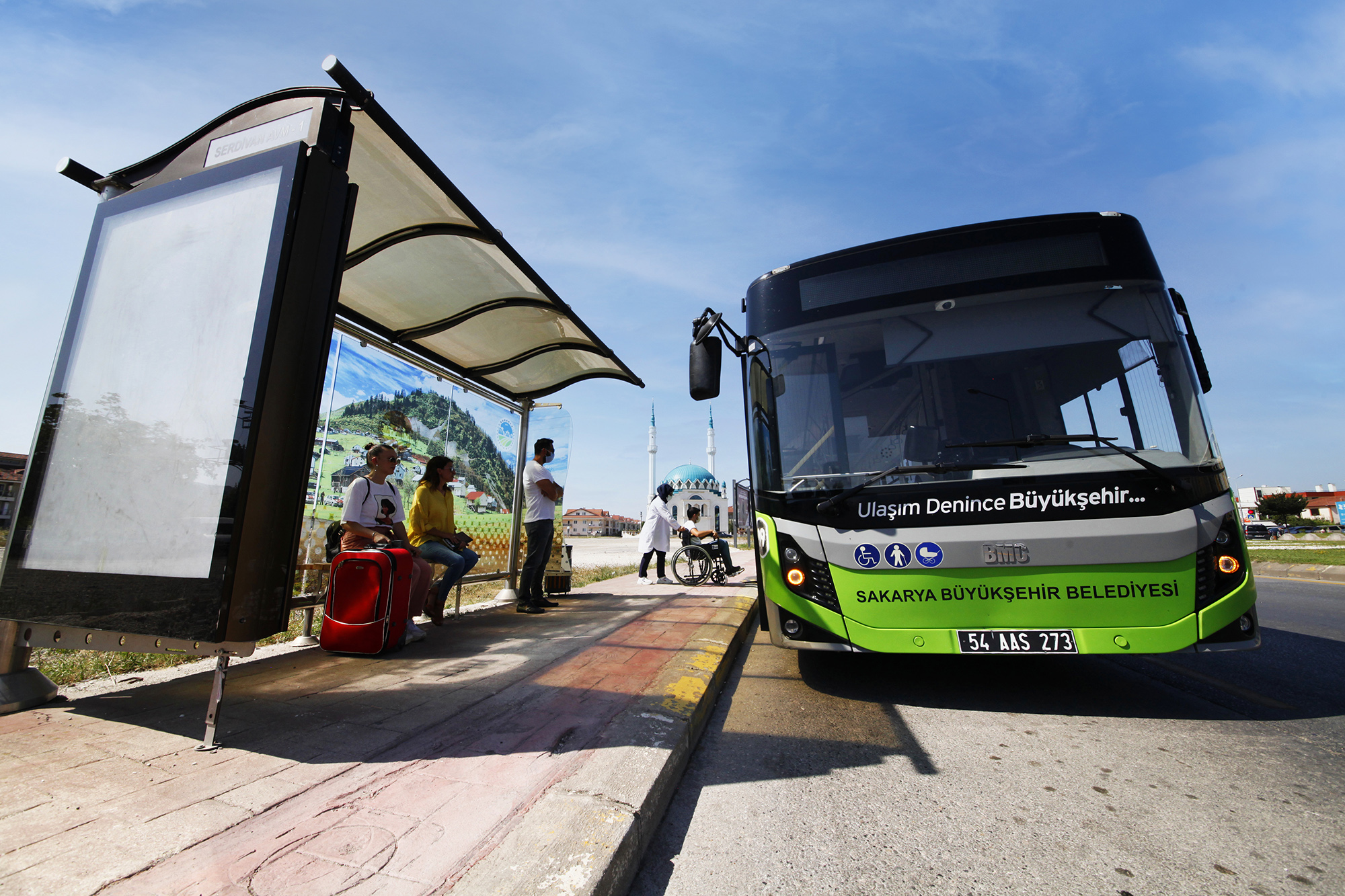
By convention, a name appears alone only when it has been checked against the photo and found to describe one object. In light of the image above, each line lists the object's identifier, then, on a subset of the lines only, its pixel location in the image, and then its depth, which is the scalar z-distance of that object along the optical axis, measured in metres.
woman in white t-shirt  4.27
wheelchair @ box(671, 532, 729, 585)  9.94
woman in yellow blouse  5.34
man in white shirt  6.38
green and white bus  3.09
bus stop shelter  2.30
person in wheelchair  10.07
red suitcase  3.75
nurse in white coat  10.38
